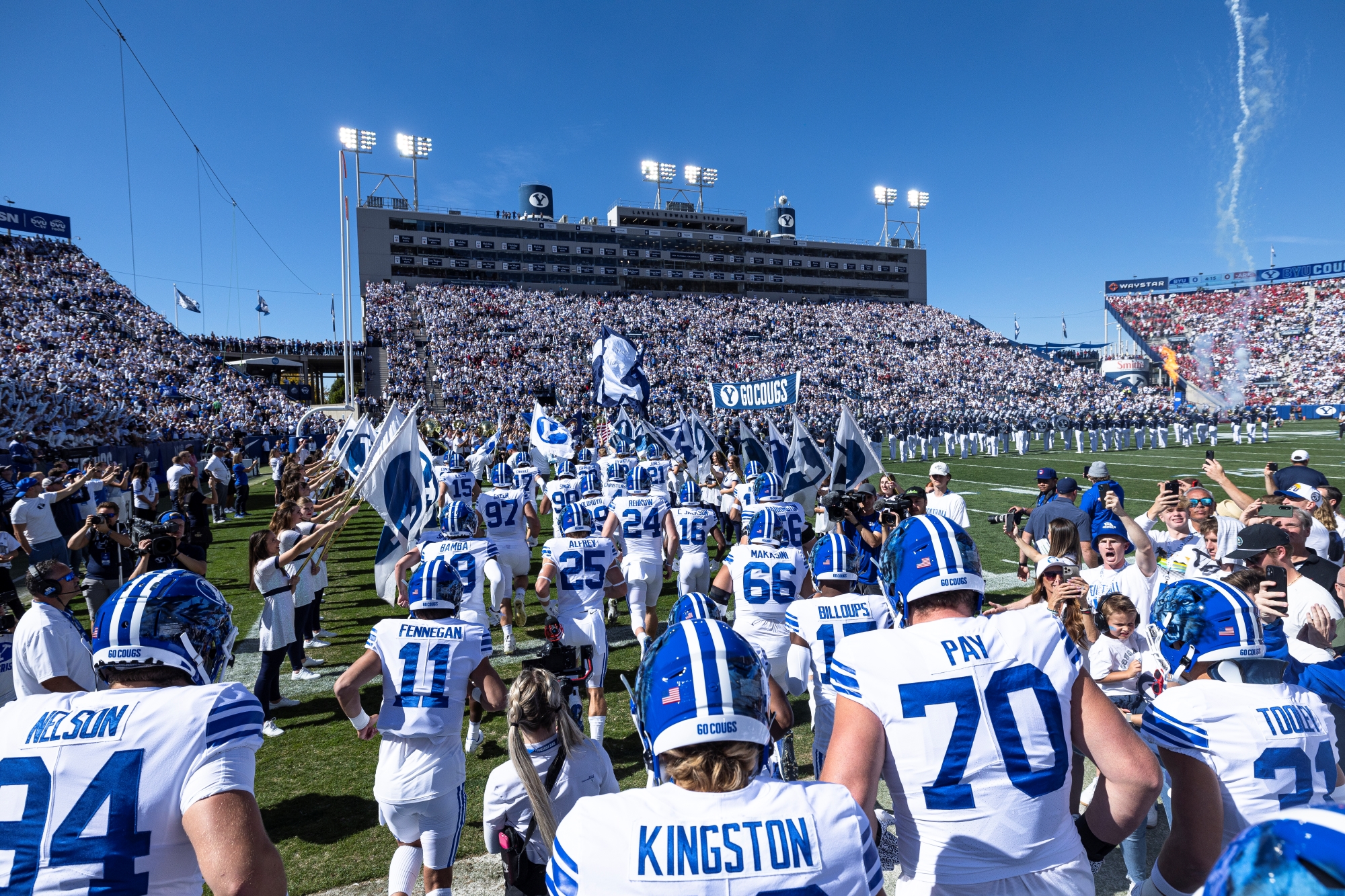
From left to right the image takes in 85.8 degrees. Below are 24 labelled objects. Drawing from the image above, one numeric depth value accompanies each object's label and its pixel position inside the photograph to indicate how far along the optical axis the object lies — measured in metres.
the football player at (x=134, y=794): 1.69
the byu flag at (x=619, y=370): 16.88
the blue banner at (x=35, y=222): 39.66
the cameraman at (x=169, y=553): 5.89
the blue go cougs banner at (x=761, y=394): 17.23
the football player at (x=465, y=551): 6.43
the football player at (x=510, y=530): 9.09
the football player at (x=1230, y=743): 2.18
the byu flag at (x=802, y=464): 12.20
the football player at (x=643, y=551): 8.07
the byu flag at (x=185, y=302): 47.25
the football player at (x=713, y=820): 1.50
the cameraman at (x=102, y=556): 8.05
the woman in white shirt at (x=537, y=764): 2.98
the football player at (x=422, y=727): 3.59
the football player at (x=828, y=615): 4.27
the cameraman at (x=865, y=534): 7.39
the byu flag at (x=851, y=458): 11.74
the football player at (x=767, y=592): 5.30
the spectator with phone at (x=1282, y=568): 4.24
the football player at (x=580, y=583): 6.26
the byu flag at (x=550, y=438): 15.86
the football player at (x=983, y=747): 2.02
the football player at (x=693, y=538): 8.31
